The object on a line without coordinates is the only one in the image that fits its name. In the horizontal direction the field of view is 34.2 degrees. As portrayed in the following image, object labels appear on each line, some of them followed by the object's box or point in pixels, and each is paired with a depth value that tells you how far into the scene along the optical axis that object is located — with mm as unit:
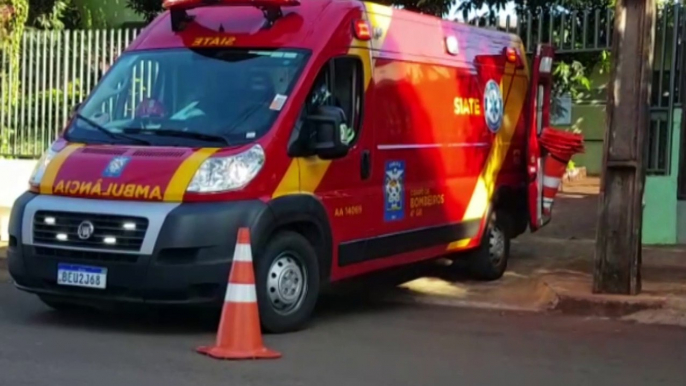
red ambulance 7734
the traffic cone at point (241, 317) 7199
